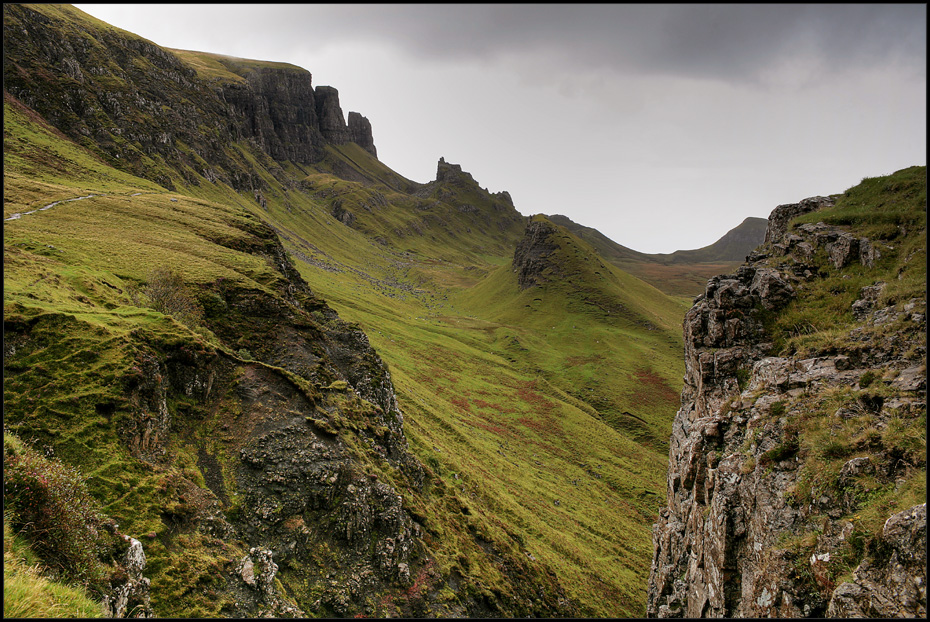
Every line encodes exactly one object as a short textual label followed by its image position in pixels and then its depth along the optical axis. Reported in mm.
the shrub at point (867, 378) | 16659
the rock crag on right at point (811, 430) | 13250
